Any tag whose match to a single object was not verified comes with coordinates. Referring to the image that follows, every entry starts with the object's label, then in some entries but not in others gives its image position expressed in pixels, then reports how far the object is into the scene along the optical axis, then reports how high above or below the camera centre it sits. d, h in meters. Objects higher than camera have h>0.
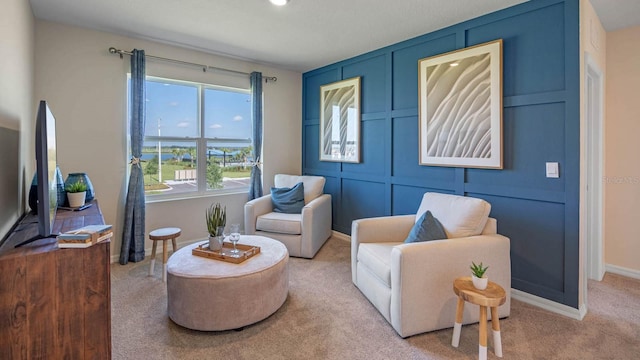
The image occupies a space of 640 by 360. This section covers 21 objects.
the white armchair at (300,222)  3.59 -0.54
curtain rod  3.36 +1.38
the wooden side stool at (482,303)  1.81 -0.73
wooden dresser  1.20 -0.50
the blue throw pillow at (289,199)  3.98 -0.30
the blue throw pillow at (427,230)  2.37 -0.42
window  3.78 +0.49
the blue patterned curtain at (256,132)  4.42 +0.62
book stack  1.31 -0.26
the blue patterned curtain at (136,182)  3.42 -0.06
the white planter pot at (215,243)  2.50 -0.53
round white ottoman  2.10 -0.80
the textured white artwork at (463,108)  2.80 +0.65
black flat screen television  1.37 +0.01
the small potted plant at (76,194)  2.48 -0.14
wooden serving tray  2.34 -0.59
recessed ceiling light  2.64 +1.46
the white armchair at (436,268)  2.08 -0.65
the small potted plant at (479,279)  1.90 -0.63
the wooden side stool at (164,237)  2.96 -0.57
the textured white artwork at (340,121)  4.19 +0.77
